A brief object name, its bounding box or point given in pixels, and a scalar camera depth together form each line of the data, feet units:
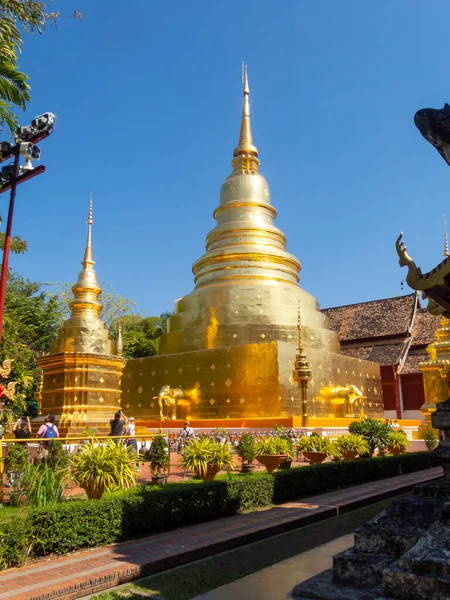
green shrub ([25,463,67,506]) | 22.59
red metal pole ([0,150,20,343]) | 25.70
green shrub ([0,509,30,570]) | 17.94
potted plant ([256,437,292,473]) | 36.22
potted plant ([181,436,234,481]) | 31.81
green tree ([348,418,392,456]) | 48.62
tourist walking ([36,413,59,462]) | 35.17
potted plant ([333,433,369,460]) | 44.39
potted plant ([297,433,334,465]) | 41.68
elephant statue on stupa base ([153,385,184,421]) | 72.79
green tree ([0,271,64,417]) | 101.38
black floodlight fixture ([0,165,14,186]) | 29.04
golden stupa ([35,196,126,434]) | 58.39
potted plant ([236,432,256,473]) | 36.81
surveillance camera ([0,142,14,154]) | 28.04
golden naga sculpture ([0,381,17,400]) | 31.09
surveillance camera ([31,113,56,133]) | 28.02
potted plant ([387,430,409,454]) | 50.85
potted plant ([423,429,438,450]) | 55.11
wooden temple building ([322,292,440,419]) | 101.04
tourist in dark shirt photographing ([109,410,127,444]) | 44.45
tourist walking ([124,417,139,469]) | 40.38
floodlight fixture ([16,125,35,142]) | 28.12
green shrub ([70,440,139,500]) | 25.34
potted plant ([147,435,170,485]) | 32.19
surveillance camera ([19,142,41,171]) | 27.14
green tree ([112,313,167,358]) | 135.03
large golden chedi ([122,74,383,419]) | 69.82
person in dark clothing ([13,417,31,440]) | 40.66
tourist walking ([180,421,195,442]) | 52.40
